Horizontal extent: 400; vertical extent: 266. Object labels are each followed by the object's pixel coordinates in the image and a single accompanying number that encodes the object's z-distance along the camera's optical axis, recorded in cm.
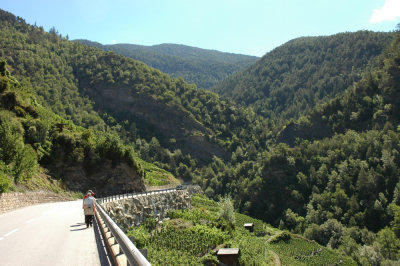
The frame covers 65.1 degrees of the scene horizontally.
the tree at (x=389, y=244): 7506
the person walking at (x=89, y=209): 1633
